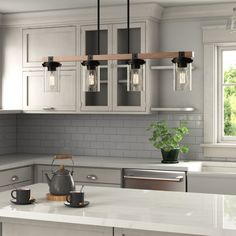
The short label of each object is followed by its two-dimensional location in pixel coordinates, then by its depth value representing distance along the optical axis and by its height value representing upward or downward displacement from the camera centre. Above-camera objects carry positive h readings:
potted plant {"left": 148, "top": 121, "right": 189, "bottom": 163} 5.23 -0.17
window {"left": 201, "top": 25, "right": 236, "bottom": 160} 5.48 +0.36
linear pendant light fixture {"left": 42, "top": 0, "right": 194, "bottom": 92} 3.02 +0.36
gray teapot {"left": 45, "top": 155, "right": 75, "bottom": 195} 3.37 -0.40
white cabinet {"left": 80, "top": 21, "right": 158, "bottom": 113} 5.43 +0.58
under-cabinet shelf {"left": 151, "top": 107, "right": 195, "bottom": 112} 5.41 +0.17
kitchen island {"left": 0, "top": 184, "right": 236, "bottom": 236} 2.71 -0.52
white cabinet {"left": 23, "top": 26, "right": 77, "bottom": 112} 5.75 +0.65
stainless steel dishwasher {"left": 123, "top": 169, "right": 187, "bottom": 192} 4.97 -0.55
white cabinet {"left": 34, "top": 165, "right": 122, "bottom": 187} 5.24 -0.55
